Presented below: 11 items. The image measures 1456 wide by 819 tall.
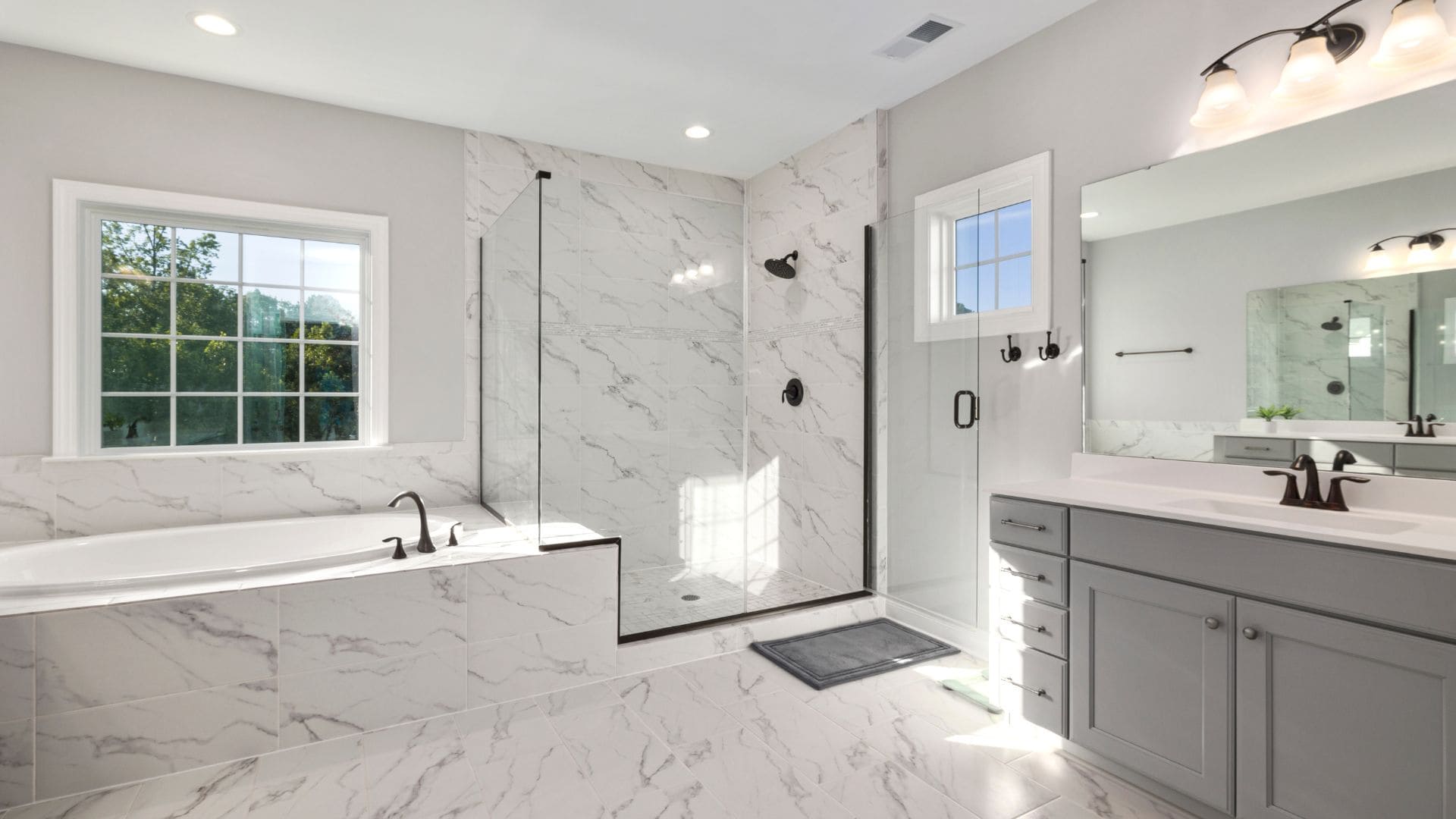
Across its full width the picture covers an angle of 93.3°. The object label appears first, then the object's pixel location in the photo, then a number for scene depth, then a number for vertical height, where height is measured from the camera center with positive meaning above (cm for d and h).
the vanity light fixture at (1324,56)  173 +96
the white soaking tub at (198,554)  219 -57
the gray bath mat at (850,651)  281 -106
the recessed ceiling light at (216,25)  258 +146
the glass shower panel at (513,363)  286 +21
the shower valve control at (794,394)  394 +9
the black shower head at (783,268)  397 +82
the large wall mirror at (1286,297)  181 +34
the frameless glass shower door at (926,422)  299 -5
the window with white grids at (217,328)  301 +38
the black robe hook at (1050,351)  267 +23
